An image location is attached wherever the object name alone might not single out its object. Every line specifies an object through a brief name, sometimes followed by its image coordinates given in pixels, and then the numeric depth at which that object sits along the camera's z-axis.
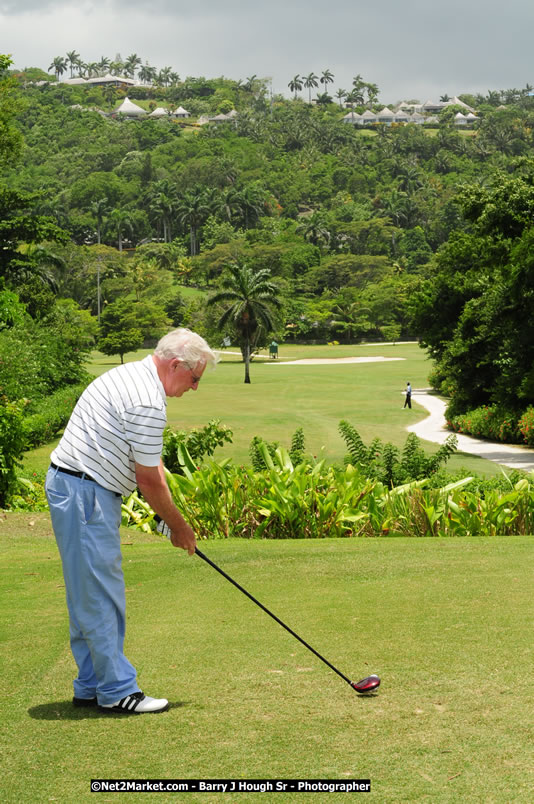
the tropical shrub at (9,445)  14.07
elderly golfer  4.34
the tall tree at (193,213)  159.62
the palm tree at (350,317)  106.88
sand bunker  79.38
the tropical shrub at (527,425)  31.38
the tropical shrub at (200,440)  17.16
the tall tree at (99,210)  162.12
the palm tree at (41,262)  47.28
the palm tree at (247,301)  63.81
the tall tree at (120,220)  159.88
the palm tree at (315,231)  149.38
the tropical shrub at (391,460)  14.95
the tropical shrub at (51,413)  30.05
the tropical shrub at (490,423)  33.61
